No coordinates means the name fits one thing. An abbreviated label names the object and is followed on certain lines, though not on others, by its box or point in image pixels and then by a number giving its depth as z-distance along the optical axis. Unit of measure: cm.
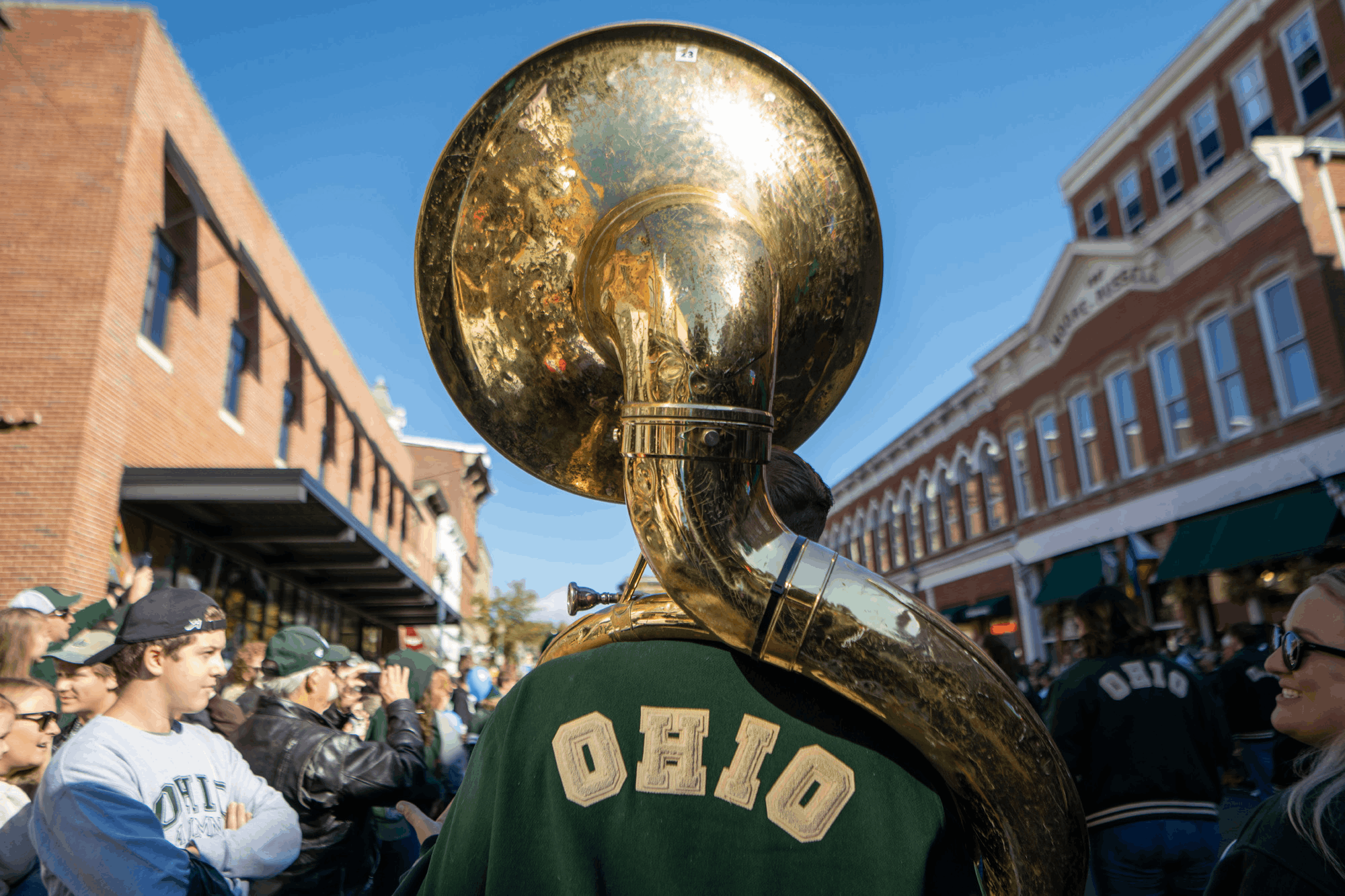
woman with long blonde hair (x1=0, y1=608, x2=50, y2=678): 365
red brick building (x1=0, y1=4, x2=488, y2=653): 875
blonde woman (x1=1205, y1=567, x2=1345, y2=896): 134
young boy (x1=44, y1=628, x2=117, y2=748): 331
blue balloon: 960
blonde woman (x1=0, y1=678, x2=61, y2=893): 260
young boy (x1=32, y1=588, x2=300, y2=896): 206
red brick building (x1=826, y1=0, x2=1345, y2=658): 1335
